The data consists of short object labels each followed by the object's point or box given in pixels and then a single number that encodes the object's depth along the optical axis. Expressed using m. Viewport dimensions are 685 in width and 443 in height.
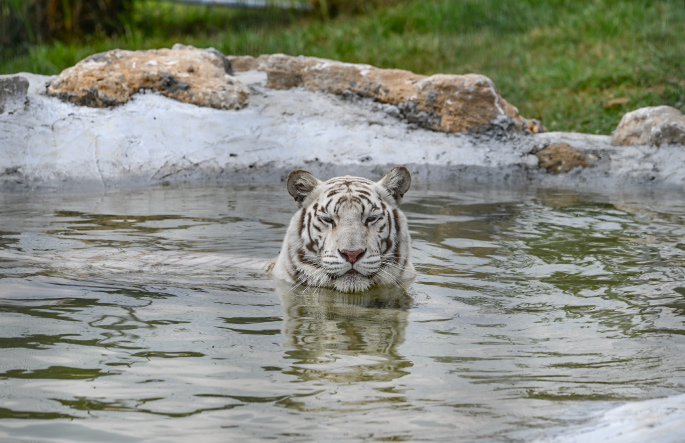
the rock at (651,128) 15.87
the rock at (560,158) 16.20
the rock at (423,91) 16.55
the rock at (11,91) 15.05
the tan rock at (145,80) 15.91
